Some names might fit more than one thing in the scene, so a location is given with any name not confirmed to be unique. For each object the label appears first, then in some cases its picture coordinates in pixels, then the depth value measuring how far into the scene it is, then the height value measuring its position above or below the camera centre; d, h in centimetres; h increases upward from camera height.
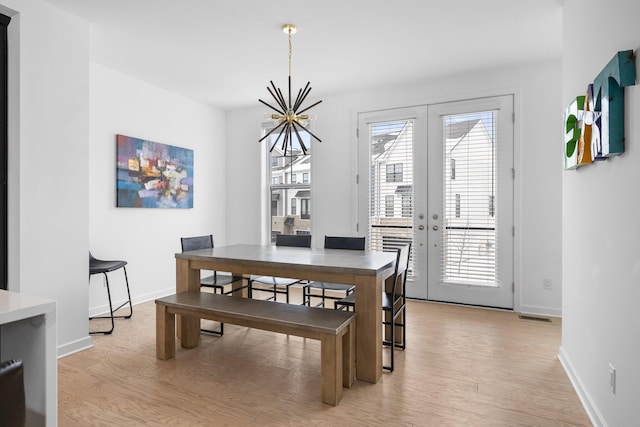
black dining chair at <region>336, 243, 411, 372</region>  264 -67
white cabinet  116 -44
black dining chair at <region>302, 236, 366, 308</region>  348 -32
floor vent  372 -106
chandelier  313 +83
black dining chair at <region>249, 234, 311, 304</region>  378 -30
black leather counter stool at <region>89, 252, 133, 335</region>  336 -51
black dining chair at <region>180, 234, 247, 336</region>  339 -64
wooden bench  218 -70
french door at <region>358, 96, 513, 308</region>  408 +21
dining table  243 -42
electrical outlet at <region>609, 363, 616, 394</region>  172 -77
